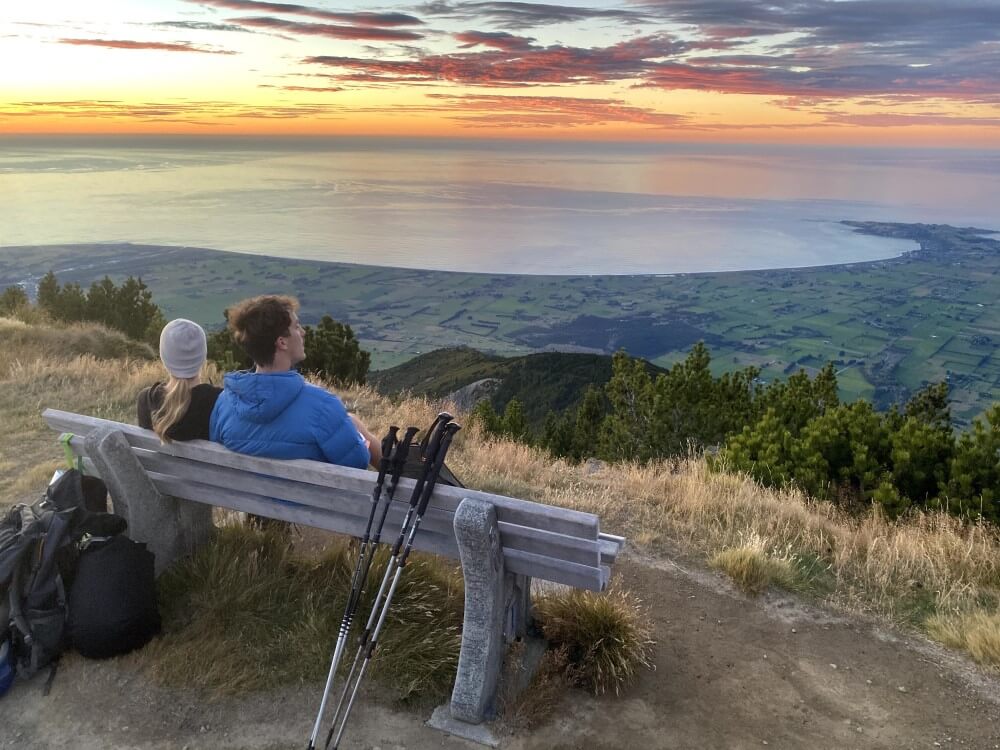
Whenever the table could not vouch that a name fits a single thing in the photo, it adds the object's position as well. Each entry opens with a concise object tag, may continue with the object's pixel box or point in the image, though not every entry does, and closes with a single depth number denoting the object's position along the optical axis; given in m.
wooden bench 3.11
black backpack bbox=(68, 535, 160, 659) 3.55
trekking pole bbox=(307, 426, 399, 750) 2.95
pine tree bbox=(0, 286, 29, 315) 18.68
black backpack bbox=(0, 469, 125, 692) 3.44
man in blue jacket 3.63
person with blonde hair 3.86
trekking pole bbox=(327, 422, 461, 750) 3.15
